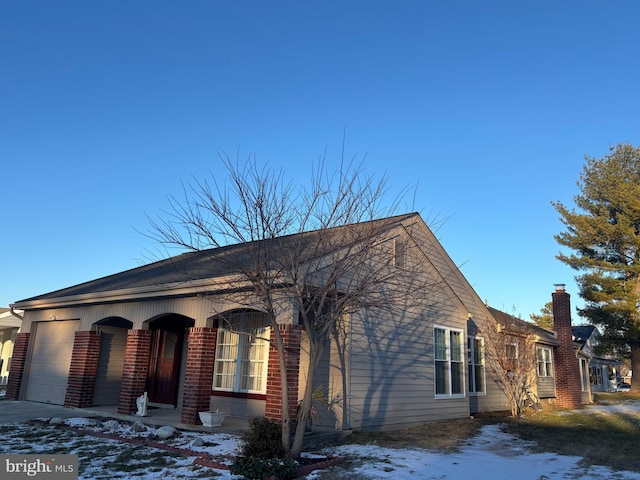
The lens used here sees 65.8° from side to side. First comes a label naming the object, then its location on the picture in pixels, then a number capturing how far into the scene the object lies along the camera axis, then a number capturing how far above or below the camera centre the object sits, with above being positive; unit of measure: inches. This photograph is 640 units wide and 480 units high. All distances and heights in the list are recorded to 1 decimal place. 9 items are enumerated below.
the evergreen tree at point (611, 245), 1073.5 +284.1
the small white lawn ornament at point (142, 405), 425.4 -41.9
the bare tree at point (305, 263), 279.9 +57.1
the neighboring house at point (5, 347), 895.1 +5.5
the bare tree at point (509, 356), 582.2 +14.5
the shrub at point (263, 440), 254.1 -41.4
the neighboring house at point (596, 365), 1290.0 +19.2
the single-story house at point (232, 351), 382.9 +6.8
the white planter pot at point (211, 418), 365.6 -44.2
